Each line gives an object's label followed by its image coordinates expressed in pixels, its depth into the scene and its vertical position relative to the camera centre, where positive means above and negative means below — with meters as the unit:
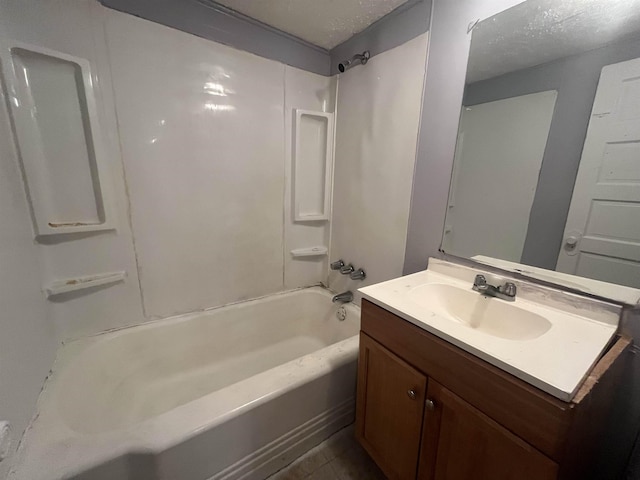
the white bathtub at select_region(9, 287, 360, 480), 0.77 -0.89
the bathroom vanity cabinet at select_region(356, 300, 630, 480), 0.55 -0.59
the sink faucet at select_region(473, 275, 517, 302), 0.94 -0.38
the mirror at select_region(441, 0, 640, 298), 0.76 +0.17
